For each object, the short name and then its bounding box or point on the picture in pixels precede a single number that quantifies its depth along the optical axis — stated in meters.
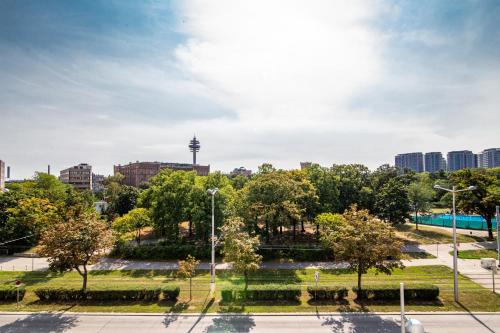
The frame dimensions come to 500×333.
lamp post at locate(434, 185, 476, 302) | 23.38
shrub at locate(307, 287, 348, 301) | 24.09
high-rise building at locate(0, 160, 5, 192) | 114.98
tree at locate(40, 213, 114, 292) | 23.91
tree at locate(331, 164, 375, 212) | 50.38
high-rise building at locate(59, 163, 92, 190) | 147.75
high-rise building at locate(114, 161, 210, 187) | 153.62
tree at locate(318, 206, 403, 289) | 22.75
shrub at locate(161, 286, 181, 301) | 24.30
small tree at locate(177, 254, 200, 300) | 23.93
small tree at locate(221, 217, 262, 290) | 24.47
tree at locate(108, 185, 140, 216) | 70.44
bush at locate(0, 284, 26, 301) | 24.67
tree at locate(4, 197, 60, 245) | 43.62
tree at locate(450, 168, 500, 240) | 45.22
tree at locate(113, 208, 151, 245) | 42.28
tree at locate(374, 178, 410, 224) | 48.09
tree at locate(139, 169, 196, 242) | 42.69
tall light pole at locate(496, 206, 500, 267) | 29.14
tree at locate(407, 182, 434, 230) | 52.97
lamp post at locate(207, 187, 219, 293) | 24.60
